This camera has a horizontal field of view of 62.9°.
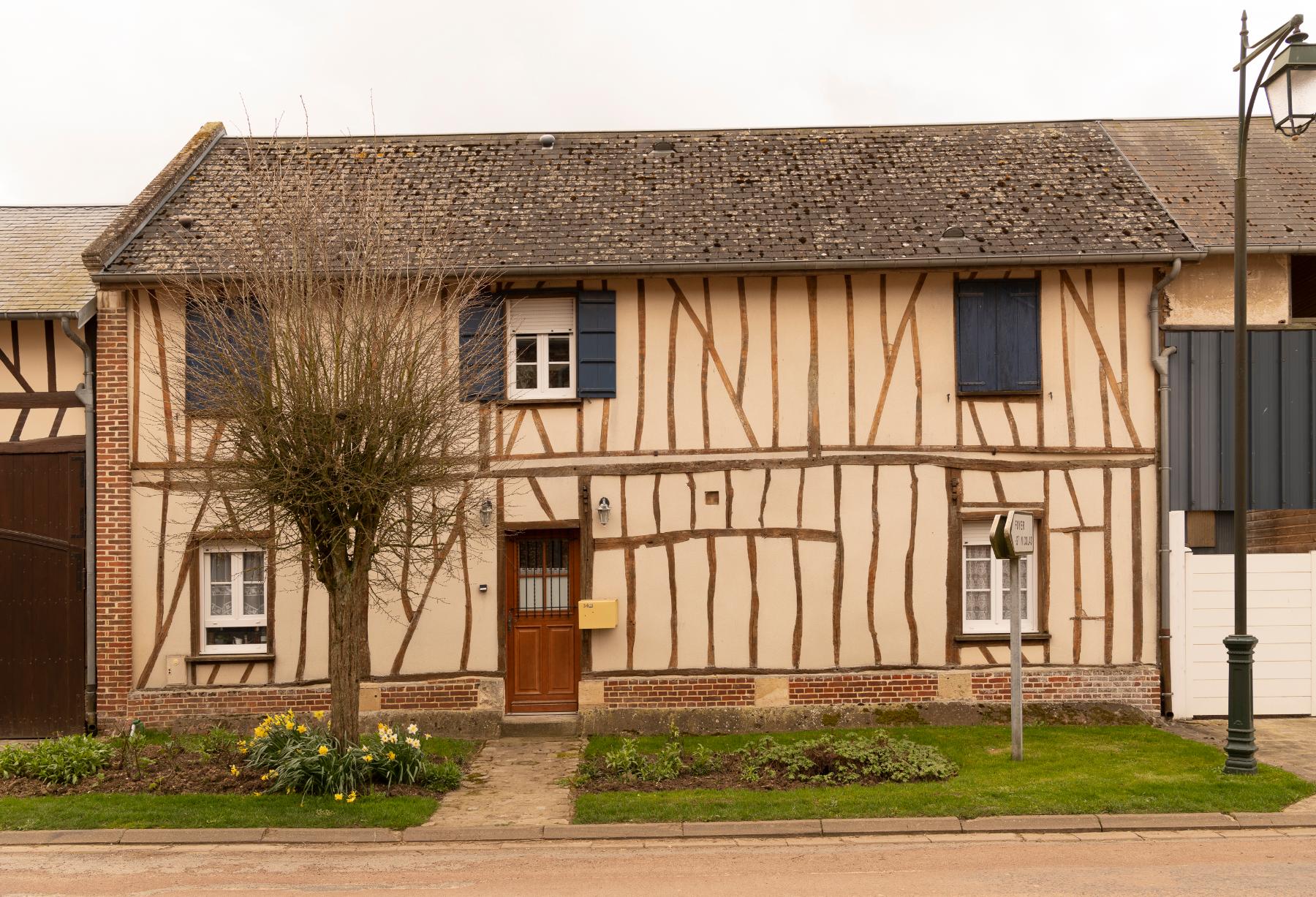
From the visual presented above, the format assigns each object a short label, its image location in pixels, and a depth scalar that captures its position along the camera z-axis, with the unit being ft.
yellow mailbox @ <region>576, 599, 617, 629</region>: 38.83
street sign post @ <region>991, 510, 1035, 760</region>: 32.86
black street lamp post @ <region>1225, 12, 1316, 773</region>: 30.89
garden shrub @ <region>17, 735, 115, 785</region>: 31.14
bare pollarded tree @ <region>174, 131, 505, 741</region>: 28.76
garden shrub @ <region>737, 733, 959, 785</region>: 31.22
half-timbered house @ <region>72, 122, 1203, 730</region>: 39.27
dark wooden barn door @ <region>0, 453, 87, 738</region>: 39.40
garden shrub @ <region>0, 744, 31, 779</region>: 31.76
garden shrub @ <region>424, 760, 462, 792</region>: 31.65
